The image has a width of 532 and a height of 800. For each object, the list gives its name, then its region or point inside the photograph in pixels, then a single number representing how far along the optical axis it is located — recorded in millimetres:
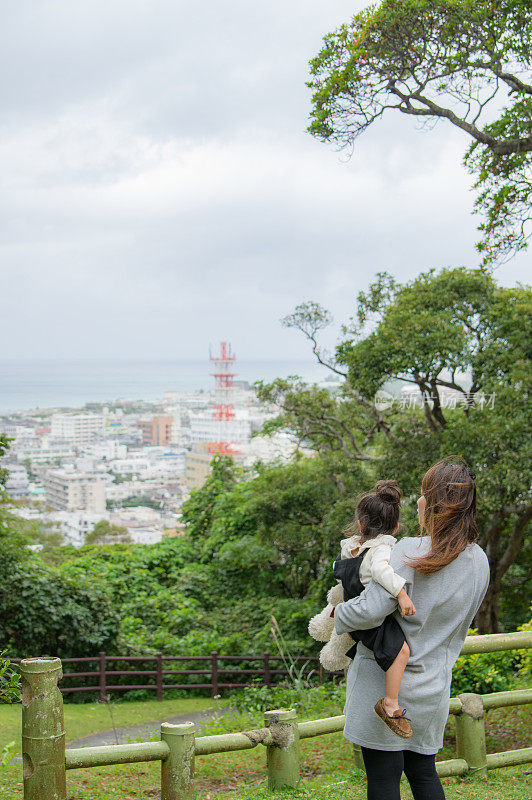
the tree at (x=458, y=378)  8008
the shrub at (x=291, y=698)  6371
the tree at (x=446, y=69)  7012
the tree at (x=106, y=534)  31234
